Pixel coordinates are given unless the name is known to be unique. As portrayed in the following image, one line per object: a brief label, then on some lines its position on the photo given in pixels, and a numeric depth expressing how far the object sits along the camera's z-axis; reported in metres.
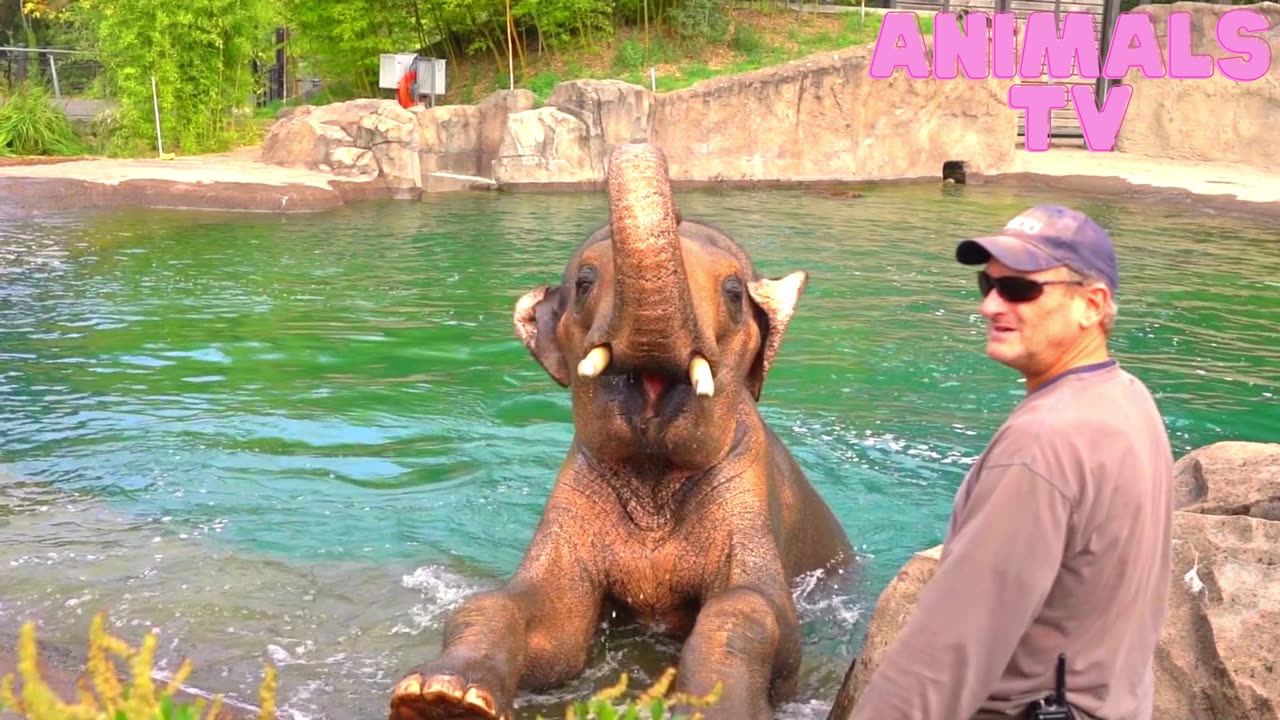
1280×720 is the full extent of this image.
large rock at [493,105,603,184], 19.88
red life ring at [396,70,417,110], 22.62
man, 2.19
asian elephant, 3.83
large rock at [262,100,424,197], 18.58
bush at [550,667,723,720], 2.07
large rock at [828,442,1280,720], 3.41
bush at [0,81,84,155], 20.58
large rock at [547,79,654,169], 20.33
